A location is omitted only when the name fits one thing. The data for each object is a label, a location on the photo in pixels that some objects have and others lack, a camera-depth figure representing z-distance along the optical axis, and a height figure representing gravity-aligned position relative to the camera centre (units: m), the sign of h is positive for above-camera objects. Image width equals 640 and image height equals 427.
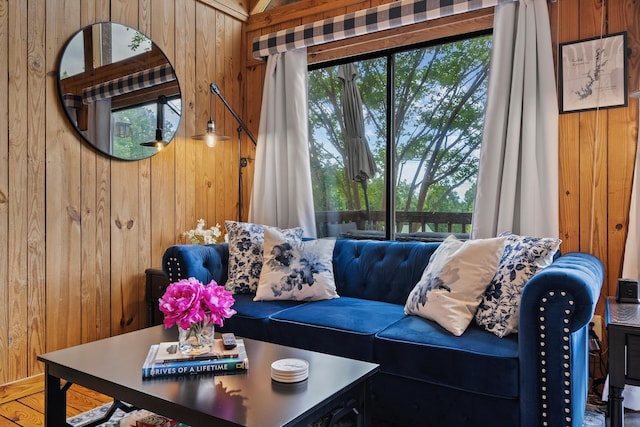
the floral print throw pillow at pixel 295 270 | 2.62 -0.35
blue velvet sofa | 1.61 -0.56
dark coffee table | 1.24 -0.53
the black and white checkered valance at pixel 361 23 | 2.79 +1.26
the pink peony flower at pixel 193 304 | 1.49 -0.31
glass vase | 1.57 -0.44
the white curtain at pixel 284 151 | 3.42 +0.44
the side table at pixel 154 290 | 2.99 -0.52
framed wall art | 2.38 +0.72
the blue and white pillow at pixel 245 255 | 2.80 -0.28
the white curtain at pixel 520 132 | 2.48 +0.43
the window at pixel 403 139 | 3.01 +0.50
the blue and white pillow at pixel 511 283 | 1.92 -0.31
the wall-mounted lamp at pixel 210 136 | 3.17 +0.52
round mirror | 2.73 +0.76
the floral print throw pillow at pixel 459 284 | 2.01 -0.33
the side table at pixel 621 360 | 1.63 -0.53
